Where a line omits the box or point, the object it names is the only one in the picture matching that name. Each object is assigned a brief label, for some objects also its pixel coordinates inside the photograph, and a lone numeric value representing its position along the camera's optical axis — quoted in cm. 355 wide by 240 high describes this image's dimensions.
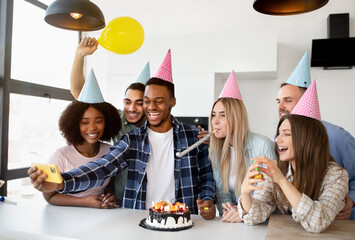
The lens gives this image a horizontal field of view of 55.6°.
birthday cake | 136
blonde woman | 183
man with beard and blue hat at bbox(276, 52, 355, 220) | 166
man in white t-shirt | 180
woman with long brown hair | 124
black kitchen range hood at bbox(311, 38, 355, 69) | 321
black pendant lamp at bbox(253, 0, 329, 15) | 138
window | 295
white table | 128
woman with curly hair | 192
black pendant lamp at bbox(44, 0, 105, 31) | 162
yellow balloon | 202
